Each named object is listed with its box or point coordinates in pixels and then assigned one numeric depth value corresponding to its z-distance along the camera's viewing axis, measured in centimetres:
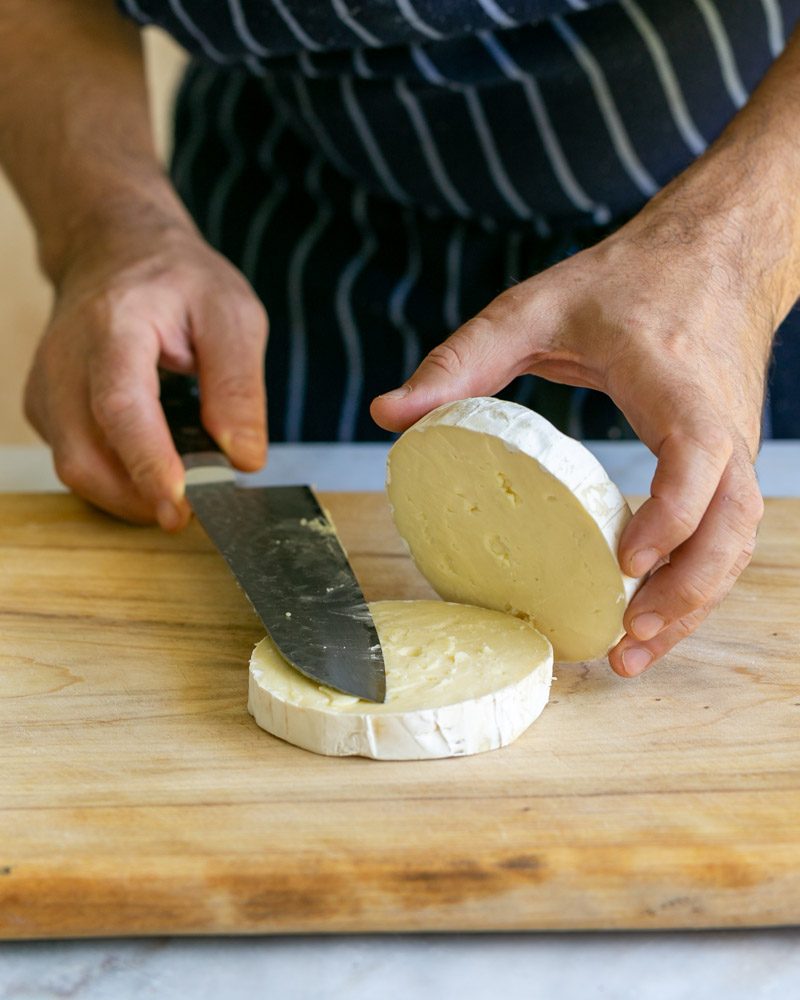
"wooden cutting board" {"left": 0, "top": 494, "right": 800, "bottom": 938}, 98
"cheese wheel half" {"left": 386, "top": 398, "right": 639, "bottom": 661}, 116
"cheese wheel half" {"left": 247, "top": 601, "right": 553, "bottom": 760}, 111
